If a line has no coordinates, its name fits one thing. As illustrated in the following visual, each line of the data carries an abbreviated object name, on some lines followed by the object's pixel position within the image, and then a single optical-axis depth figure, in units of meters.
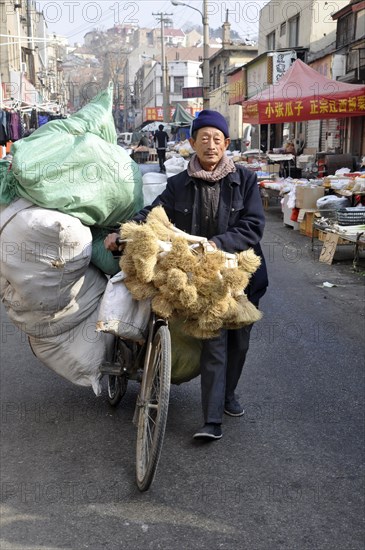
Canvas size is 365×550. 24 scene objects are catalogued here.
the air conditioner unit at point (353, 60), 18.42
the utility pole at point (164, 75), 48.75
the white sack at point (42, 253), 3.40
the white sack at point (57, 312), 3.66
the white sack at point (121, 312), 3.37
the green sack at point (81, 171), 3.42
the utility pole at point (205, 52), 26.54
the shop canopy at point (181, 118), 43.41
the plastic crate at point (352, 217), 9.22
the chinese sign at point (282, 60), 21.89
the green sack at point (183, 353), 3.78
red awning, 13.05
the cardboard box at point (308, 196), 11.62
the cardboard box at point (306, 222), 11.41
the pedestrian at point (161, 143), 28.44
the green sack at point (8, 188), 3.55
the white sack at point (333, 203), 10.68
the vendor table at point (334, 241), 8.58
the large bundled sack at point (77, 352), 3.88
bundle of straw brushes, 3.20
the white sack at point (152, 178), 4.26
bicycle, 3.02
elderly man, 3.60
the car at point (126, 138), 58.22
